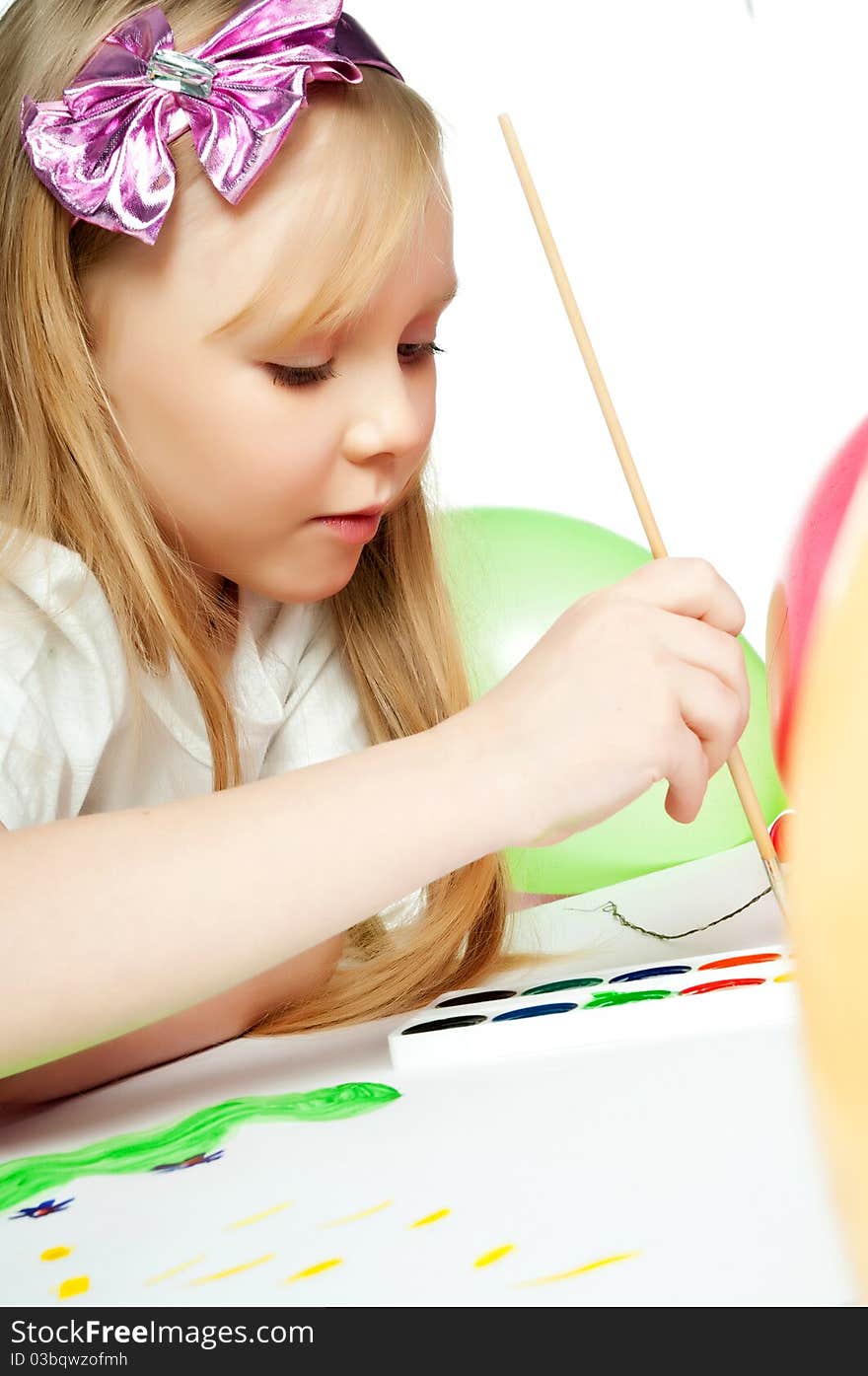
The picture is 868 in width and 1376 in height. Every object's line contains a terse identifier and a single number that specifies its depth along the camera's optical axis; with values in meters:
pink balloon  0.81
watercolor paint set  0.79
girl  0.76
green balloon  1.04
